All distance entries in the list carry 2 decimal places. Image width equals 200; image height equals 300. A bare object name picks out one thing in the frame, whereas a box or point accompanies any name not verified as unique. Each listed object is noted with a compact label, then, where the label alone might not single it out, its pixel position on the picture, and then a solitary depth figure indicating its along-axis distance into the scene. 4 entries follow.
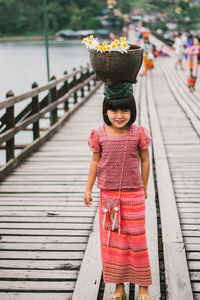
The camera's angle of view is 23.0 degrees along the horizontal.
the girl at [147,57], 18.67
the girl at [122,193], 2.84
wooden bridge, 3.23
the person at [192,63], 13.01
